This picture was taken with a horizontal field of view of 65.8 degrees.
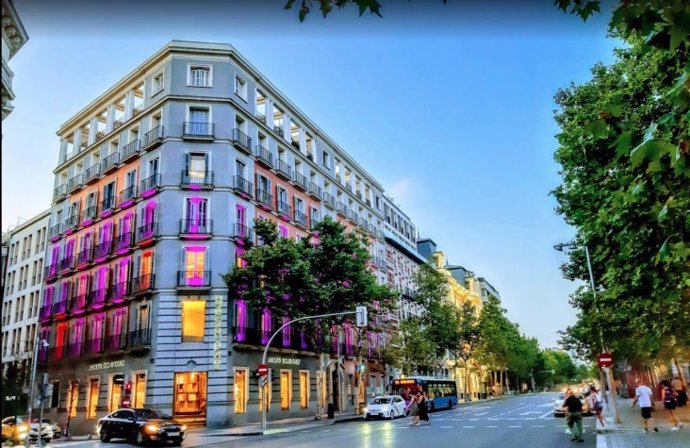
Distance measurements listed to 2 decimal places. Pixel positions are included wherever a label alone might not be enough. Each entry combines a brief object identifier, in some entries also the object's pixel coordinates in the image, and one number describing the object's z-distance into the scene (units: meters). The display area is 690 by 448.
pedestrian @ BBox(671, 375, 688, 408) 28.22
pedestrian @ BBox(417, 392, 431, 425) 27.42
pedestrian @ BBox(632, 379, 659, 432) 18.56
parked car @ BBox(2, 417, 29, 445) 13.83
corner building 31.61
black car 21.56
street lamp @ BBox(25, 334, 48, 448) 20.31
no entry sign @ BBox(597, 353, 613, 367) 22.61
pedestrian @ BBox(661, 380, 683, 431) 18.95
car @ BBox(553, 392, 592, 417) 31.32
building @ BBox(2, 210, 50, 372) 46.25
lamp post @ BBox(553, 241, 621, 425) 22.11
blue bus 43.68
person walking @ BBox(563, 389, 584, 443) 17.50
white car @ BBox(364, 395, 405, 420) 34.41
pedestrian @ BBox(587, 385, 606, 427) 21.33
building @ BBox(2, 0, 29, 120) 18.78
